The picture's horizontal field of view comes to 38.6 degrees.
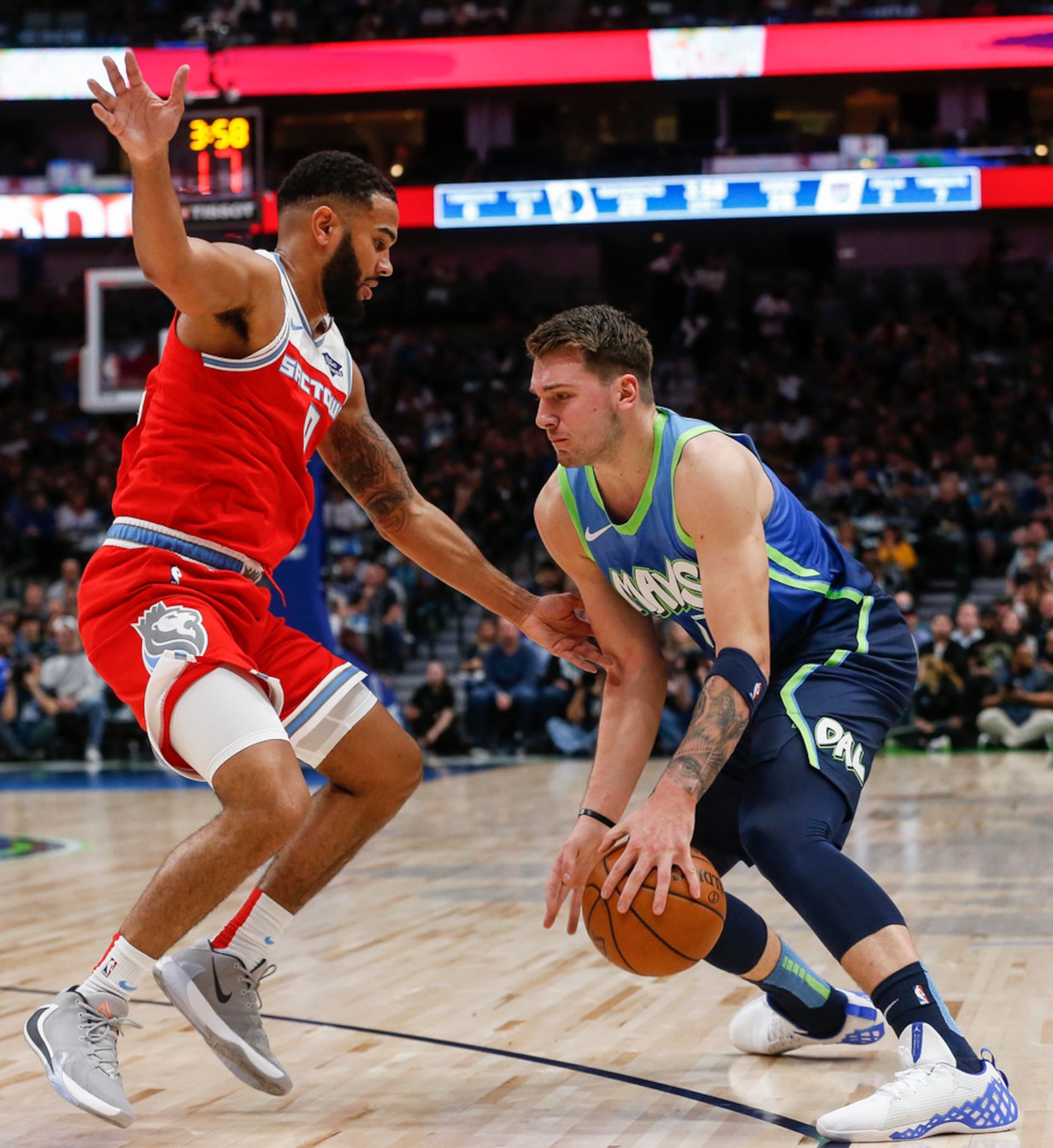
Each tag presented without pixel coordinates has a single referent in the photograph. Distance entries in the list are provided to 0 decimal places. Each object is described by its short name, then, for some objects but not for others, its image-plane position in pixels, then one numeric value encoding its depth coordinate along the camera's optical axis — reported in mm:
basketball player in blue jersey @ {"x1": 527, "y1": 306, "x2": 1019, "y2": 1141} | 3182
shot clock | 10445
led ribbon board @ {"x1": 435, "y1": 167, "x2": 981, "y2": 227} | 19562
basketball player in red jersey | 3328
